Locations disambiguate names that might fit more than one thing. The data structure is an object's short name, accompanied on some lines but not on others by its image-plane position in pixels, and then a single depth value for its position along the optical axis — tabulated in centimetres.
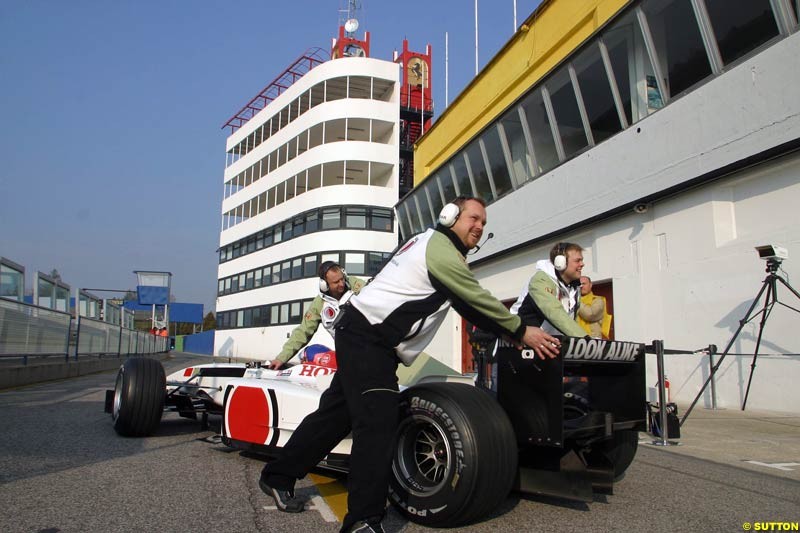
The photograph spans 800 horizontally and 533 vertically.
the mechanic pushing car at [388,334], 266
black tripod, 727
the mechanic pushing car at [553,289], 400
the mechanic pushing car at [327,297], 536
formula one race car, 264
